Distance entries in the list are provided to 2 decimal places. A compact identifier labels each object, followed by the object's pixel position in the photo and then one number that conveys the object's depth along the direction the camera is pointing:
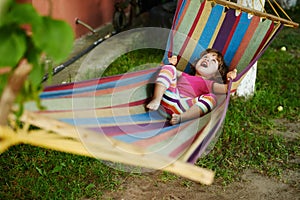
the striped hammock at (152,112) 1.50
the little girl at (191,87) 2.50
